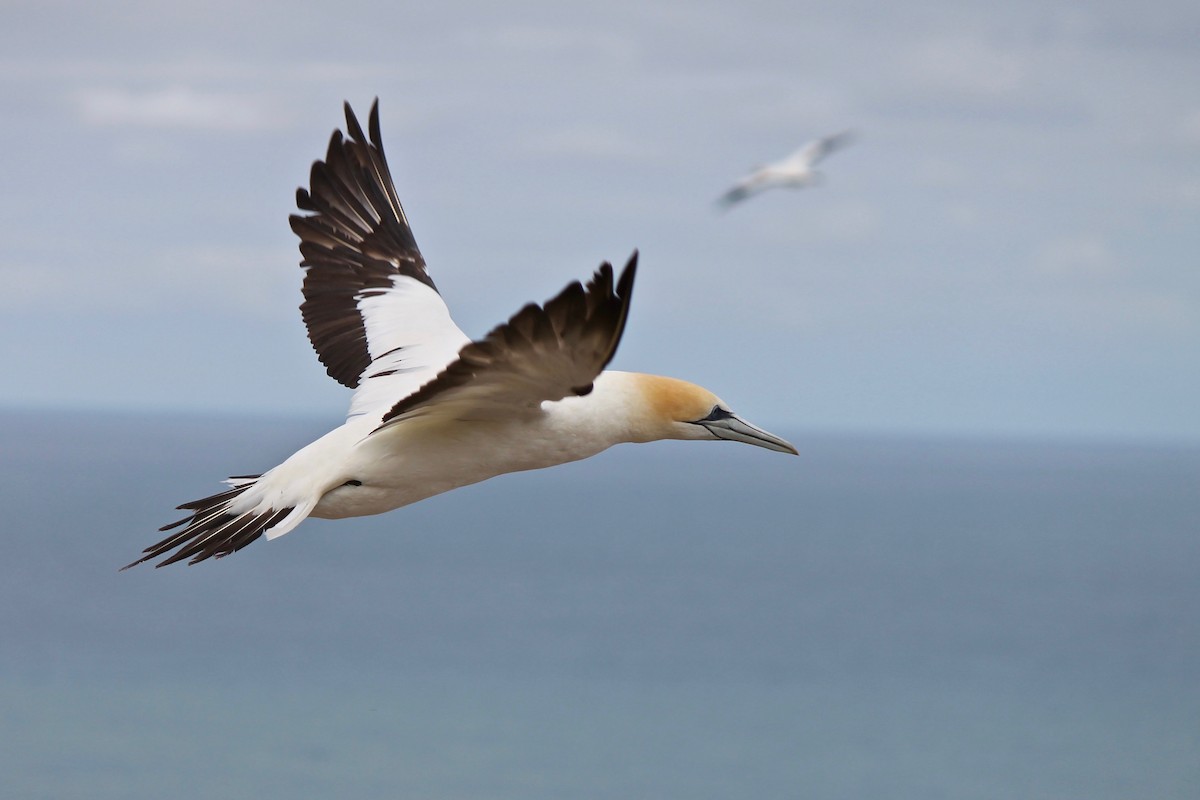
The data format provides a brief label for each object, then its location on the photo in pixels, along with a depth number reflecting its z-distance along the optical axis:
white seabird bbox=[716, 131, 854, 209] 37.16
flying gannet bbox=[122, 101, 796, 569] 11.66
